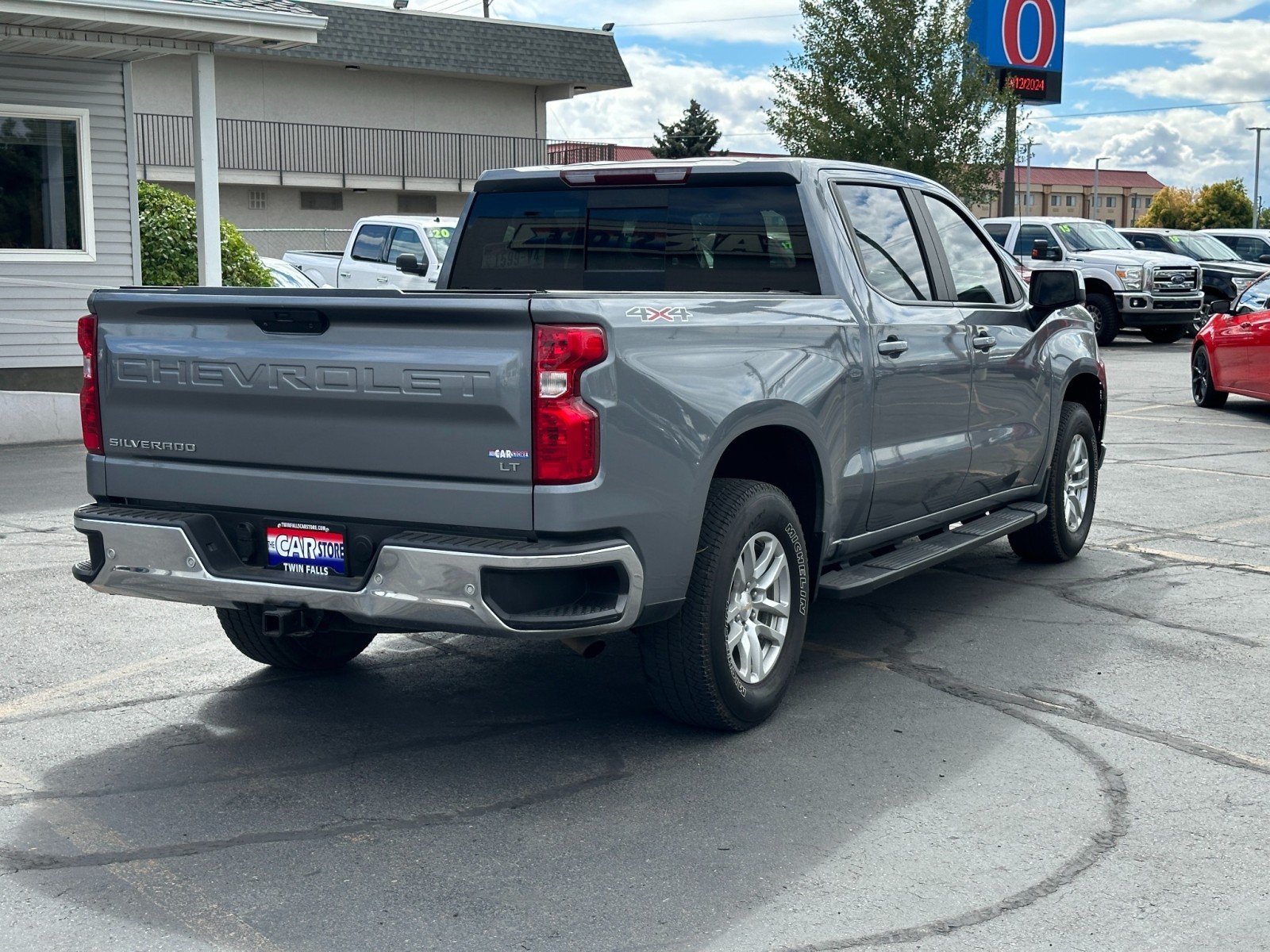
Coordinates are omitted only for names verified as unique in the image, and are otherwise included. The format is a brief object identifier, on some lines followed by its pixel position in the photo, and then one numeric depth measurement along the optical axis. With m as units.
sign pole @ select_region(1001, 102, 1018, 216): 31.06
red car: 15.26
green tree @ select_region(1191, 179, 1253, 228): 92.88
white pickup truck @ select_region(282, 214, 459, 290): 20.56
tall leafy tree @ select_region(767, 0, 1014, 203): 29.75
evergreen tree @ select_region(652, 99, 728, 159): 66.12
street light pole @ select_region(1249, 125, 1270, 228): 84.31
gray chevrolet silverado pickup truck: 4.51
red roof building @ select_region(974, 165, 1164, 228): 118.17
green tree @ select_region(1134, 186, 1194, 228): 97.12
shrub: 16.77
